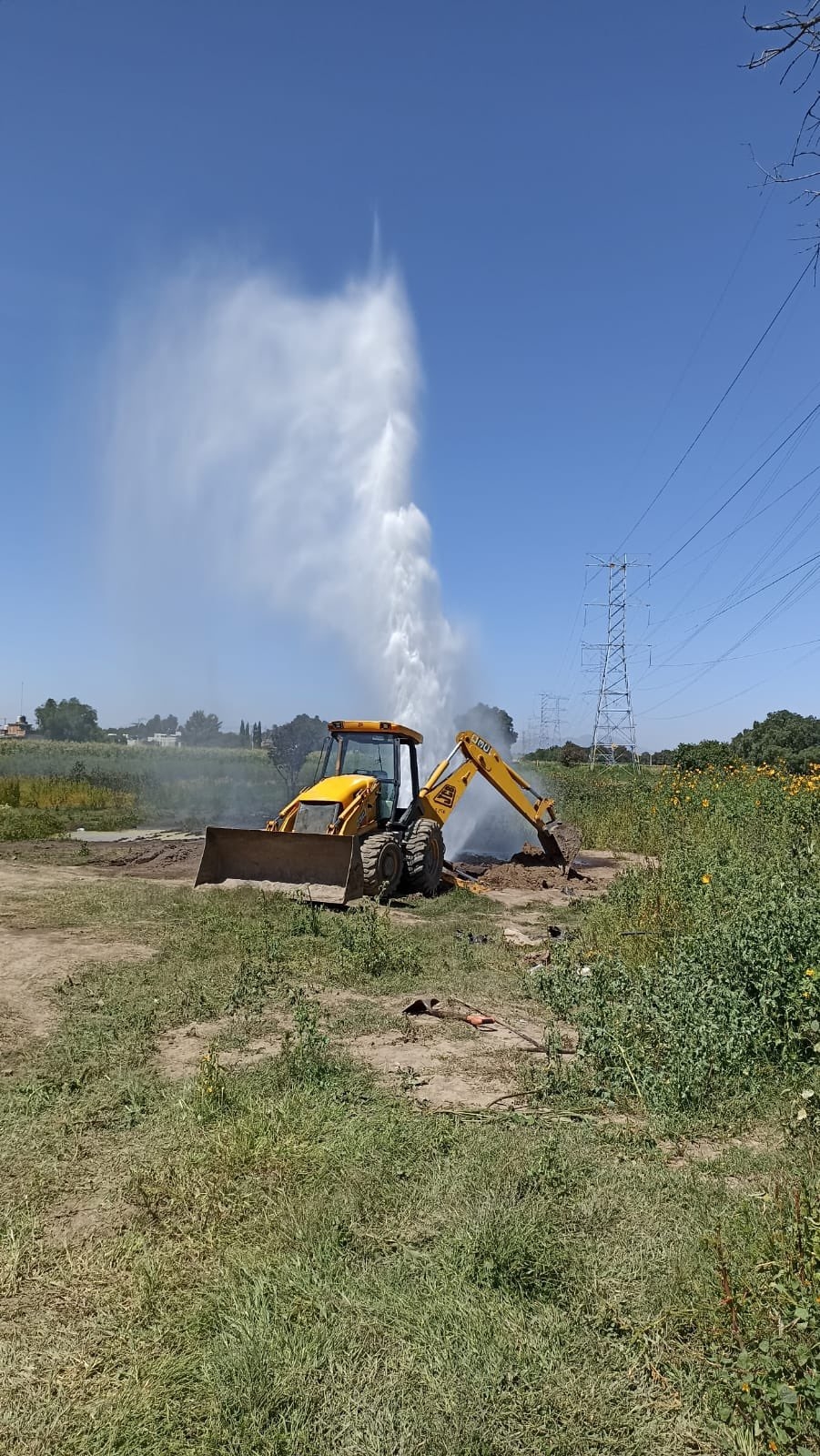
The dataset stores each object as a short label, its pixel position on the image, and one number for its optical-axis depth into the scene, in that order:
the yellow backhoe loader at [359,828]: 12.36
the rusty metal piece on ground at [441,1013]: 7.50
